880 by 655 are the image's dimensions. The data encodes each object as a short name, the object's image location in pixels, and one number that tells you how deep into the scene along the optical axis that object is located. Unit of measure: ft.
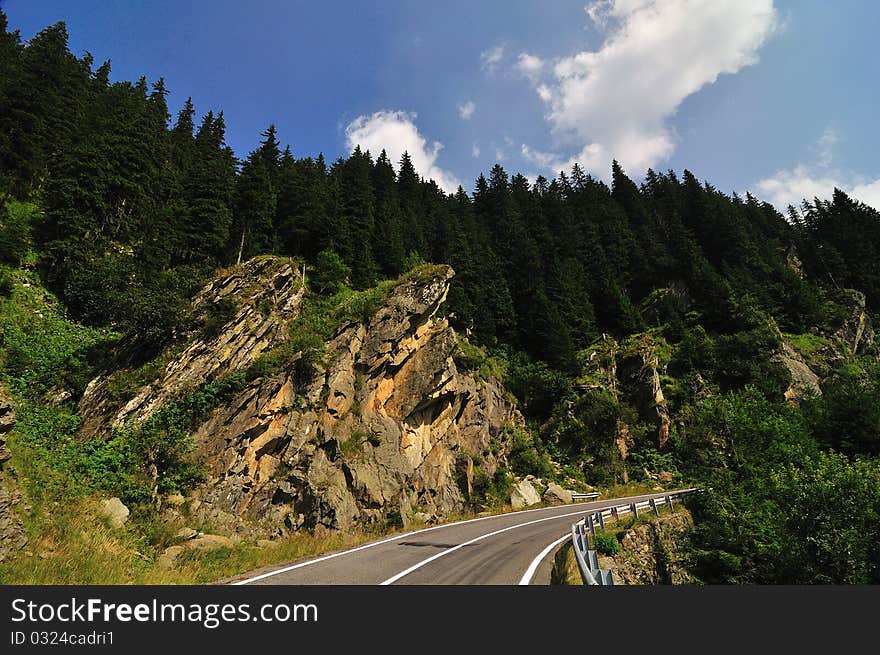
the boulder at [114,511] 33.93
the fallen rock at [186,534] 36.65
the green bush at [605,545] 41.98
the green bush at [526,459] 94.94
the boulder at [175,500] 41.68
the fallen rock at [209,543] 35.55
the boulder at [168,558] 30.16
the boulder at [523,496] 81.35
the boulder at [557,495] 86.43
